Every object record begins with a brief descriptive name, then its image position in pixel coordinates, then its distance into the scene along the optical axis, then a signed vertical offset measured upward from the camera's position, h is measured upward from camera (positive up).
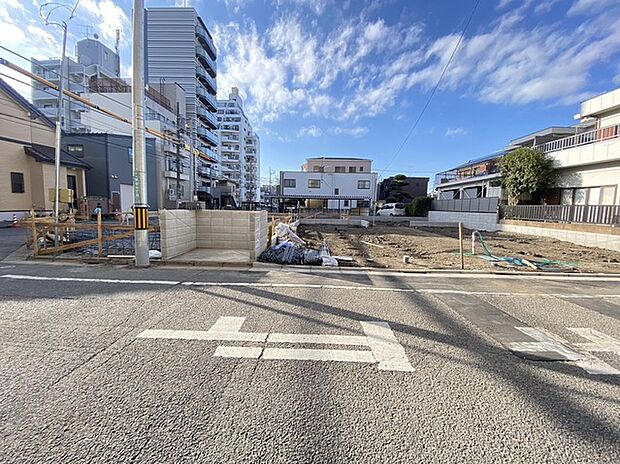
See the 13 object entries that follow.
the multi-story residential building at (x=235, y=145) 62.87 +14.76
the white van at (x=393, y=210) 35.19 +0.09
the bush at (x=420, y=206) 32.31 +0.66
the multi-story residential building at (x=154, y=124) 31.66 +9.63
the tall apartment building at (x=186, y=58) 40.47 +22.37
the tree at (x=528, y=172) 17.19 +2.74
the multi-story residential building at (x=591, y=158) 14.19 +3.18
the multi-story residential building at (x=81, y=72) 34.56 +18.83
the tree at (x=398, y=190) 46.50 +3.61
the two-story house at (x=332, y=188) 46.34 +3.69
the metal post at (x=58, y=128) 9.71 +2.65
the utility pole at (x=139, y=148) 6.76 +1.44
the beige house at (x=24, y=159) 17.84 +2.96
